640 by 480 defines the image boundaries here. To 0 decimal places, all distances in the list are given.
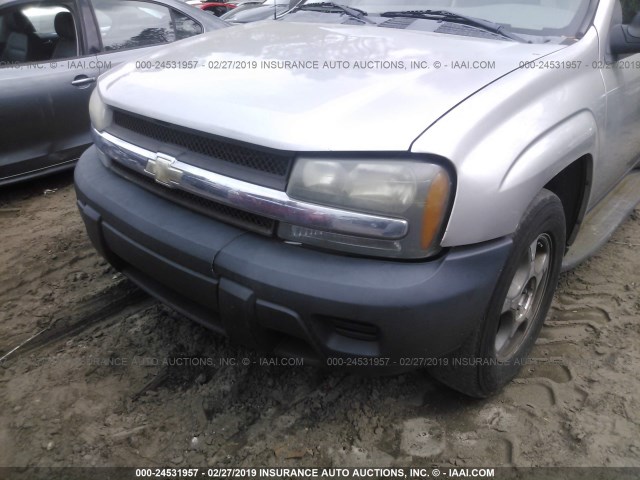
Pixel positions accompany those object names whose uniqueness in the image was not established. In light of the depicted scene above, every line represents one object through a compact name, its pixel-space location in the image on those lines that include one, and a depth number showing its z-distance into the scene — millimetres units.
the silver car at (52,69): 3869
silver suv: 1604
